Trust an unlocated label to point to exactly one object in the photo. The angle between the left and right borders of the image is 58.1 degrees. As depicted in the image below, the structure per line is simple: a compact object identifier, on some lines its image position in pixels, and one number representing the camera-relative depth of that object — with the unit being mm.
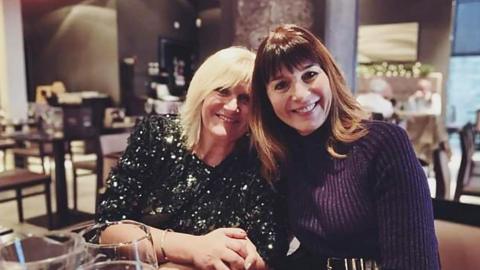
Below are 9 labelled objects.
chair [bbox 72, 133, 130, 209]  3018
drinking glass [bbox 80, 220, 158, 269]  626
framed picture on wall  10195
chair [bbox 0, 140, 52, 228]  3432
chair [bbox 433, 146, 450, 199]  2680
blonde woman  1271
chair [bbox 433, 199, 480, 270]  1124
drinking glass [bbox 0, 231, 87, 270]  607
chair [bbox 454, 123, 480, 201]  3661
